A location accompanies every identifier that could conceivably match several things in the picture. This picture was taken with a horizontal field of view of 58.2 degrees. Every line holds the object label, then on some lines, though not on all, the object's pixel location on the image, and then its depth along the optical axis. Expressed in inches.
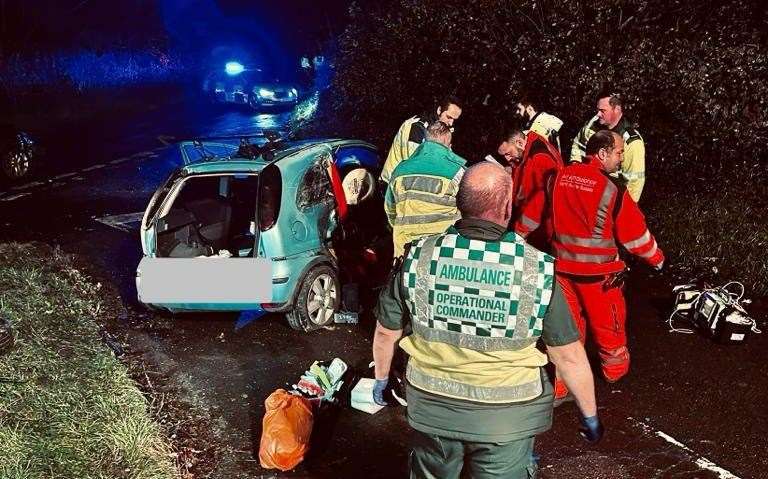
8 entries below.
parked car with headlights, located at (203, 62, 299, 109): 940.0
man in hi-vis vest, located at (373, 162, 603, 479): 98.8
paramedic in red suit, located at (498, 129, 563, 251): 194.9
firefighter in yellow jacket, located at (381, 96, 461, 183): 238.1
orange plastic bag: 156.6
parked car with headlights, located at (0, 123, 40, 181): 467.6
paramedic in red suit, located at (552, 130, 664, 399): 169.9
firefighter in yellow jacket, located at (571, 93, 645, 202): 223.1
